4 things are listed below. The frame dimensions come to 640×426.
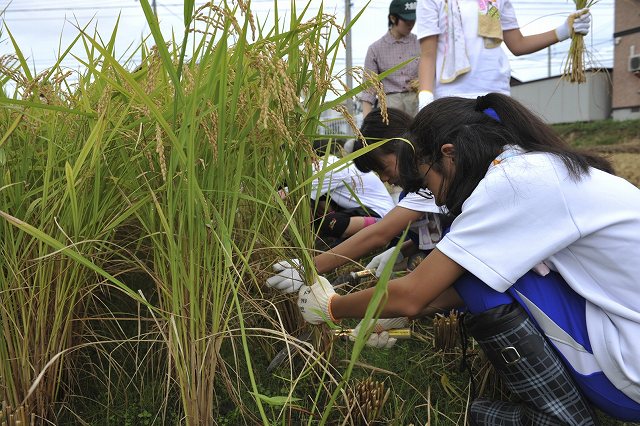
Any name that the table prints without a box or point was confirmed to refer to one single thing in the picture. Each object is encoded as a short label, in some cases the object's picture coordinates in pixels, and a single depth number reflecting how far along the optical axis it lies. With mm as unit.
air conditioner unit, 11827
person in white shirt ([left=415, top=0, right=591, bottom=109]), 2201
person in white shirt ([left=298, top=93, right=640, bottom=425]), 1124
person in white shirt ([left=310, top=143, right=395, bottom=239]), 2619
